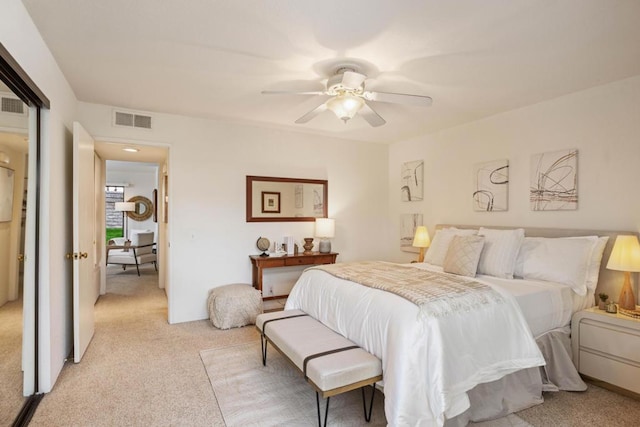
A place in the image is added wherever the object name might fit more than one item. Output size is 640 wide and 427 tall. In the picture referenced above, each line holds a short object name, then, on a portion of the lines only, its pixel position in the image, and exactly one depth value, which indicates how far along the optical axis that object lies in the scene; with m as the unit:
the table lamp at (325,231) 4.80
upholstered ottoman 3.87
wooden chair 7.23
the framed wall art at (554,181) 3.30
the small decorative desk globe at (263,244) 4.55
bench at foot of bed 1.98
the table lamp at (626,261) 2.63
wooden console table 4.32
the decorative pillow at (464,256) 3.27
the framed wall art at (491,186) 3.90
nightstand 2.47
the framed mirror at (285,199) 4.59
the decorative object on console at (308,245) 4.77
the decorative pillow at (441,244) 3.94
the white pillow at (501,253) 3.24
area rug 2.20
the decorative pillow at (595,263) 2.91
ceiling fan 2.59
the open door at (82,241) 2.93
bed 1.96
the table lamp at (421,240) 4.59
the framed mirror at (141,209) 9.56
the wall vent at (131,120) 3.79
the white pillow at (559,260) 2.89
